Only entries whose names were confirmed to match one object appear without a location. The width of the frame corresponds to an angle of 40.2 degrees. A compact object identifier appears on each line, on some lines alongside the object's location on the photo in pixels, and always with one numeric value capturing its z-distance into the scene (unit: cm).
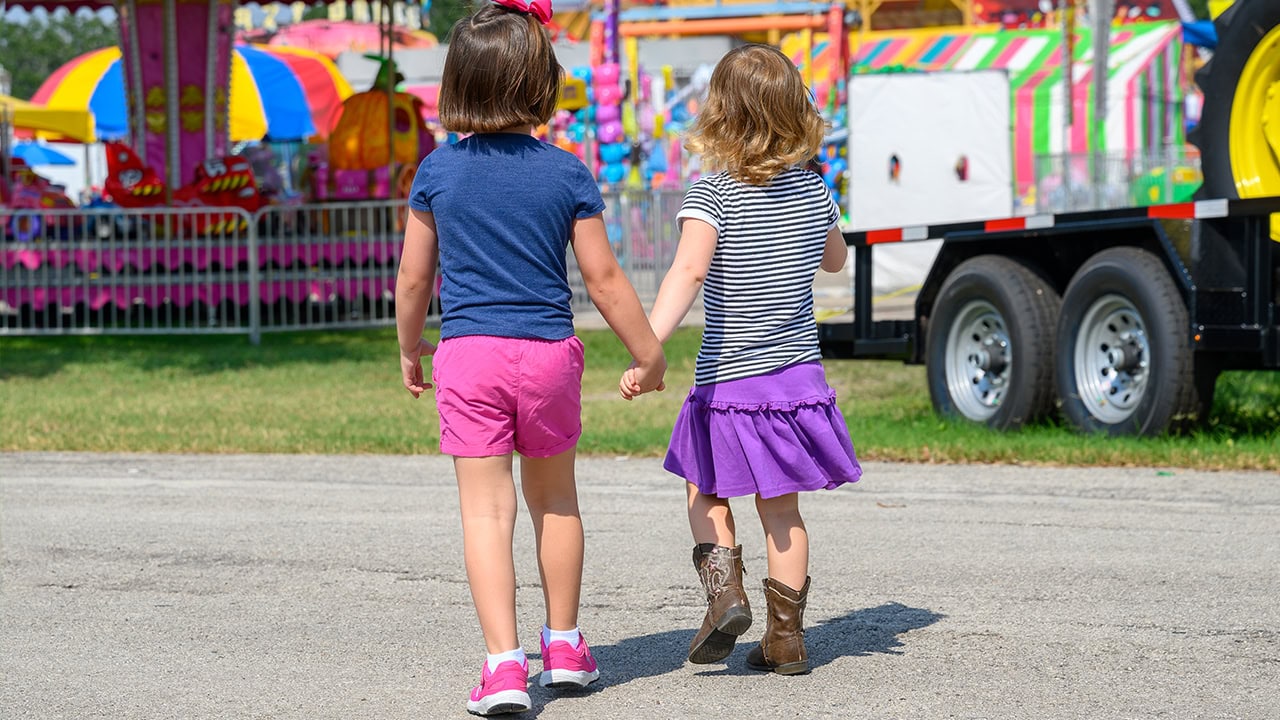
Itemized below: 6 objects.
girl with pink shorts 382
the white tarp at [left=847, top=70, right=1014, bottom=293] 2152
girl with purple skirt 420
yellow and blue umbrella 3075
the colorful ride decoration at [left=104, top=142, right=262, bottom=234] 1694
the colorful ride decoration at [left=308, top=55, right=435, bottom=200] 1752
